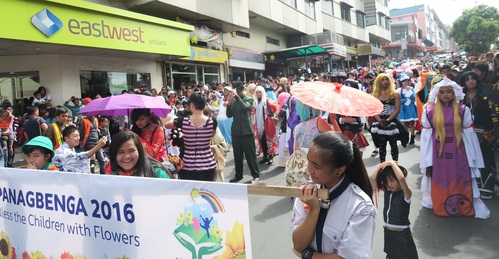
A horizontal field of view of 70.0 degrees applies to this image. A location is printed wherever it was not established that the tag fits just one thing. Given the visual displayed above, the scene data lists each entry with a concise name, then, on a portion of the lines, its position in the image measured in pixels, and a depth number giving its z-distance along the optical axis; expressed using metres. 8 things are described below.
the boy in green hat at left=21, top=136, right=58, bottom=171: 3.29
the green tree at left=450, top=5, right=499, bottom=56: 46.98
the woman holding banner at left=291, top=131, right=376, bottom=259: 1.64
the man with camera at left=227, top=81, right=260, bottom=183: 6.52
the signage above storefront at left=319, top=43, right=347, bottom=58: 24.81
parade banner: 1.91
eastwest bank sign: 9.25
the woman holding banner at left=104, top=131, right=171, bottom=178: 2.76
